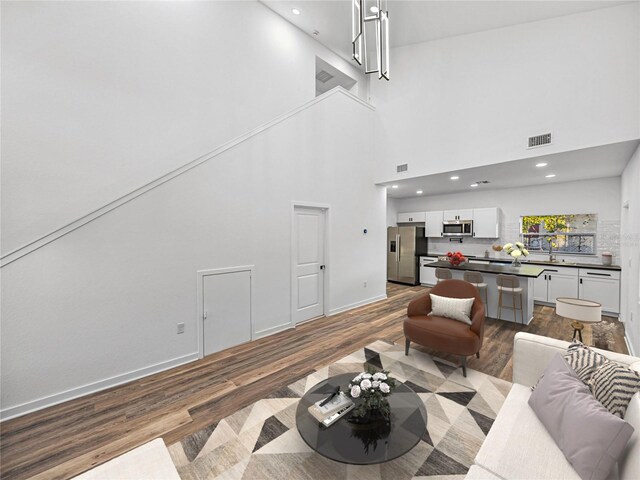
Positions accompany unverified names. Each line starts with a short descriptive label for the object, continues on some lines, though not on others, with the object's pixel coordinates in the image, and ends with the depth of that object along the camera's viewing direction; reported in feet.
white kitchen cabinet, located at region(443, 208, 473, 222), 22.22
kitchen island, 14.39
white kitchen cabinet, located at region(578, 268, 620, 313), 15.38
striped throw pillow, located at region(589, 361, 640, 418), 4.42
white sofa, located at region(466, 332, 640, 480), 3.94
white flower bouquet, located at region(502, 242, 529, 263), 15.76
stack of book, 5.82
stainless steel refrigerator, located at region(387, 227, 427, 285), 24.50
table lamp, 8.10
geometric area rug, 5.74
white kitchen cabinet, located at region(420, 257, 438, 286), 23.91
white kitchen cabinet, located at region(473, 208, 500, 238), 20.88
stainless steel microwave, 22.15
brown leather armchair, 9.21
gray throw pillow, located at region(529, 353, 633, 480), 3.83
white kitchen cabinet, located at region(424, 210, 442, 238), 24.11
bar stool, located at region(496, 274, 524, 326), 14.14
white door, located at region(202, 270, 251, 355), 11.42
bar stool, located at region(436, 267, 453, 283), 16.80
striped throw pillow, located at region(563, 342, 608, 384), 5.20
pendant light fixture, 7.80
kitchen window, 17.75
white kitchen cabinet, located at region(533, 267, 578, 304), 16.67
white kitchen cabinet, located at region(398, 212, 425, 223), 25.58
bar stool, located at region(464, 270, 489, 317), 15.53
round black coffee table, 4.97
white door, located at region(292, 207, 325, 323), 14.84
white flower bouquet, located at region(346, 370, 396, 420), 5.69
